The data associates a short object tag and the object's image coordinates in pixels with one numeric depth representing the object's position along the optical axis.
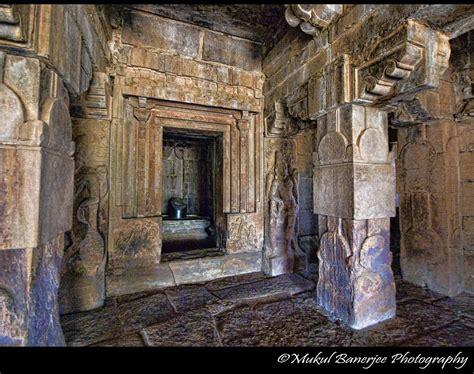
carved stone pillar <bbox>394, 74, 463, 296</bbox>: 3.36
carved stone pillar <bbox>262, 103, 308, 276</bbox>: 3.97
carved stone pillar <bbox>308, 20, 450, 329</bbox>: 2.27
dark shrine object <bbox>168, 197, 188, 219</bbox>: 5.76
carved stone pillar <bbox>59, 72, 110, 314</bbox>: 2.78
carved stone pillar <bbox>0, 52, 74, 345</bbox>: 1.40
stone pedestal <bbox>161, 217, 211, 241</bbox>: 5.42
